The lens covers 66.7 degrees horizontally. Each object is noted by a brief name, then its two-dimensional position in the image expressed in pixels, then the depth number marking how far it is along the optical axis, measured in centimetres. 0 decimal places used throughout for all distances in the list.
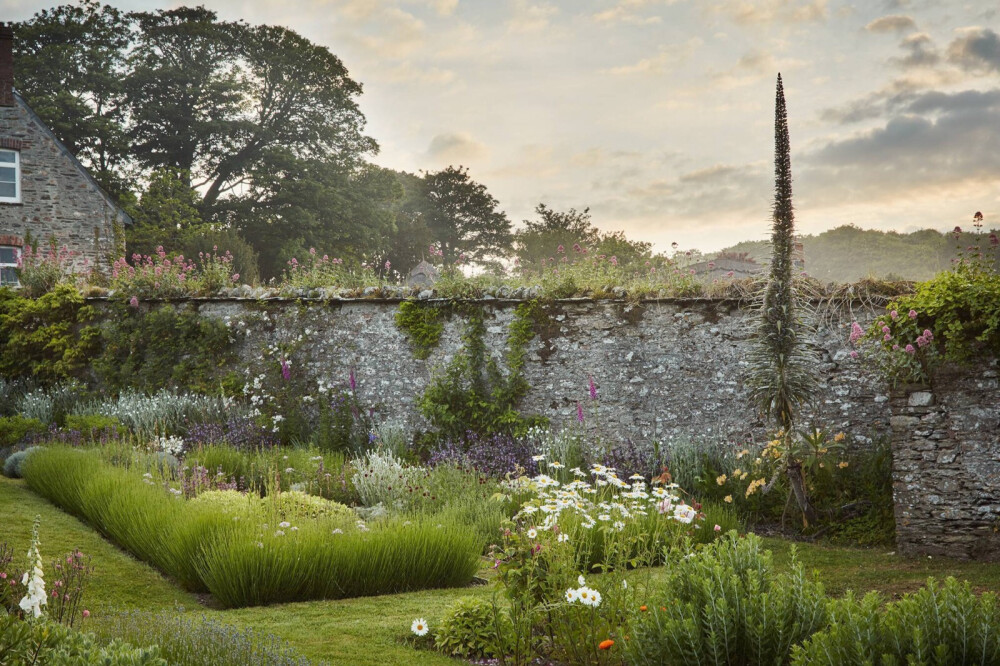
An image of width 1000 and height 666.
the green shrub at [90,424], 1007
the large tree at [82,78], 2619
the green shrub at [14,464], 923
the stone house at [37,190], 2080
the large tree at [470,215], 4538
